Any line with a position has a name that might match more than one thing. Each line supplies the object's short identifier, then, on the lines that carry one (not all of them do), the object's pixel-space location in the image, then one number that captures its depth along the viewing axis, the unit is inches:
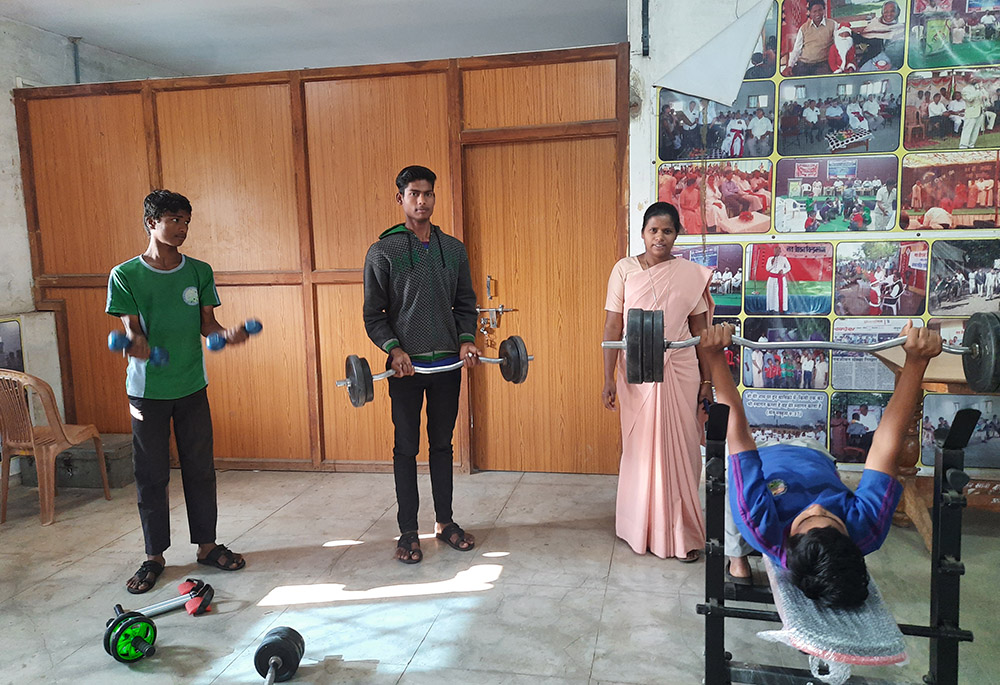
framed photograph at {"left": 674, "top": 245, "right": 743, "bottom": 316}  149.6
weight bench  70.9
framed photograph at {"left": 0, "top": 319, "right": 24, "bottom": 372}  169.2
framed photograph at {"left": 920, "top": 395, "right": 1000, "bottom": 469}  143.9
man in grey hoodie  119.8
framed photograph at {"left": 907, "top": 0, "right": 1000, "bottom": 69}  135.3
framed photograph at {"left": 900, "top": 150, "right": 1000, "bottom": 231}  138.8
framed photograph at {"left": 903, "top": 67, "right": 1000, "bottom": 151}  136.6
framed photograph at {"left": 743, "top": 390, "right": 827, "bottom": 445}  150.3
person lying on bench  69.1
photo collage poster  137.9
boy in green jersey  112.3
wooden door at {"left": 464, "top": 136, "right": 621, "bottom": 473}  161.5
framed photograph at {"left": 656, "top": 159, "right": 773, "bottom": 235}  146.8
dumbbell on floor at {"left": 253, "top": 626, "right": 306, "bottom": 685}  87.4
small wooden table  120.4
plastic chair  145.7
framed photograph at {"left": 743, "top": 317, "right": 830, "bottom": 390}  147.9
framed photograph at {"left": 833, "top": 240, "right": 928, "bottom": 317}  143.3
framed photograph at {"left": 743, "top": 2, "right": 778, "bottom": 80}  141.0
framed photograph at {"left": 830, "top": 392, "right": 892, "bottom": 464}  148.2
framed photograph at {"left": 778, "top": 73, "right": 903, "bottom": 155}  139.4
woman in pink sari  119.9
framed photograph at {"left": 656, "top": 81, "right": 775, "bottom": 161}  143.9
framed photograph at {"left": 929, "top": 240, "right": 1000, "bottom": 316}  140.6
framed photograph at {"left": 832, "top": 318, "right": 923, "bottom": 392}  146.0
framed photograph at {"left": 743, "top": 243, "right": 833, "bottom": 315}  146.5
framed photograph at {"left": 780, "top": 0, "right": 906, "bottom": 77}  137.5
